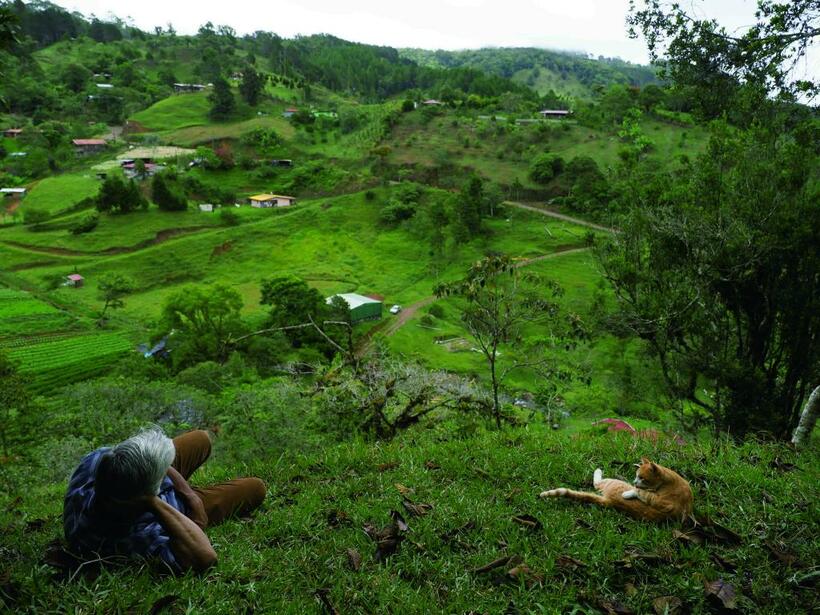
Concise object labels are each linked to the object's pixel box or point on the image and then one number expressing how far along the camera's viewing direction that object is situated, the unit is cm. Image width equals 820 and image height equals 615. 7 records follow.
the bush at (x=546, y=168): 6266
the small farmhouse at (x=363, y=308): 3931
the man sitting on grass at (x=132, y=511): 292
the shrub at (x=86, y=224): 5269
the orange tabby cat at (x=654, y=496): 359
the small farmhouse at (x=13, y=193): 6017
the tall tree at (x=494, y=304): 881
